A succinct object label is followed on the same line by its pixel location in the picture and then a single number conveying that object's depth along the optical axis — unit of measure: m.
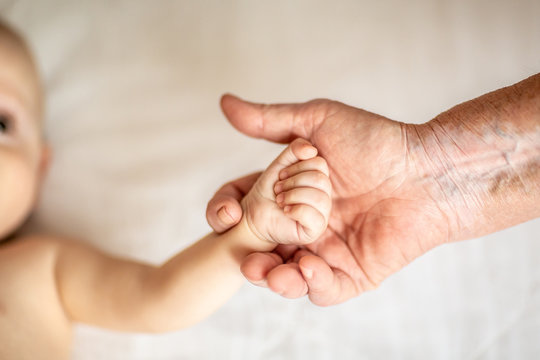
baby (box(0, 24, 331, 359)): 0.47
